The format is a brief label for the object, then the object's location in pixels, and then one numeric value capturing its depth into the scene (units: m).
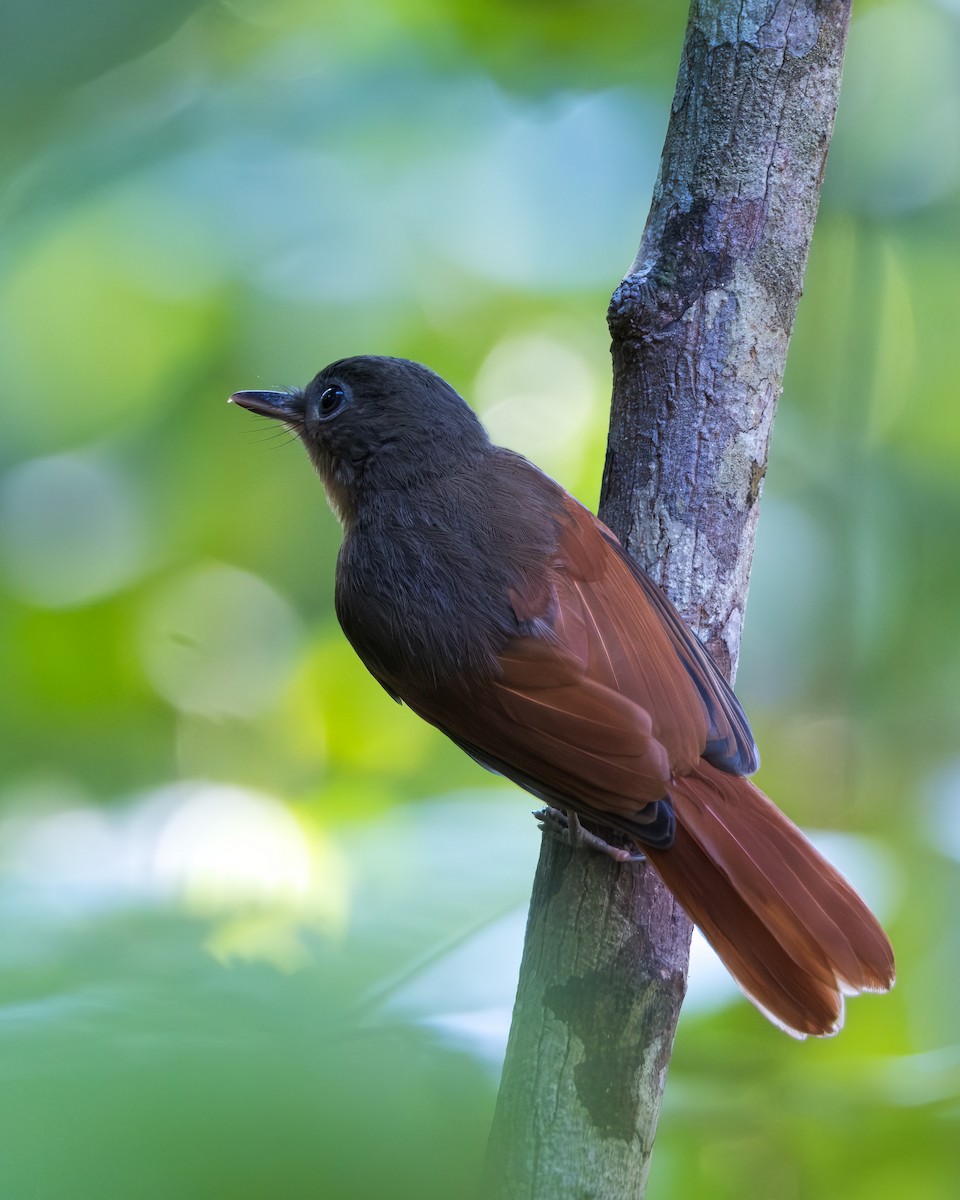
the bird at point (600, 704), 3.28
